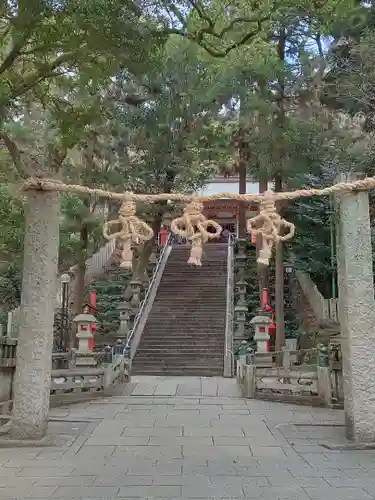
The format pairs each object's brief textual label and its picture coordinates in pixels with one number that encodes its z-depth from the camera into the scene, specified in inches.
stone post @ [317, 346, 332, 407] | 396.2
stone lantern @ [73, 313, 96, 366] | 485.4
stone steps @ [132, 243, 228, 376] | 620.4
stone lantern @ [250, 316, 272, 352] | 563.5
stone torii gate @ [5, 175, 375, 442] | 269.1
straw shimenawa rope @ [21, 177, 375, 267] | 264.2
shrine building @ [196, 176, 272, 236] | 1154.7
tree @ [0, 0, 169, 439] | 252.8
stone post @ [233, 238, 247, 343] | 704.4
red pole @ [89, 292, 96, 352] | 713.9
